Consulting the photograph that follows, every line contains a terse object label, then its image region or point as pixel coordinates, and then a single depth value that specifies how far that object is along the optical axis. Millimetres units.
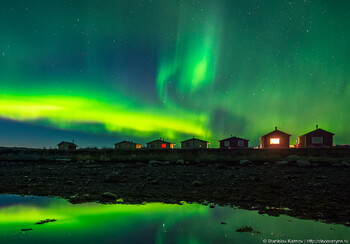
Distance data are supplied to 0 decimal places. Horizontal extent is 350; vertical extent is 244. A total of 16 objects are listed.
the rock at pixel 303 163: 14695
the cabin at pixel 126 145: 77188
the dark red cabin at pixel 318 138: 50688
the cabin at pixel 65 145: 78500
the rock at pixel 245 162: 16562
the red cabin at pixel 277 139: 55469
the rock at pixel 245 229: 4379
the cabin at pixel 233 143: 63156
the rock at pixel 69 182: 9809
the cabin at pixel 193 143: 70188
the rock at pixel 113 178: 10031
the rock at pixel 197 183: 8883
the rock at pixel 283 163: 15438
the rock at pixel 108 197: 6930
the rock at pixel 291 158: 19003
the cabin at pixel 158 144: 74688
